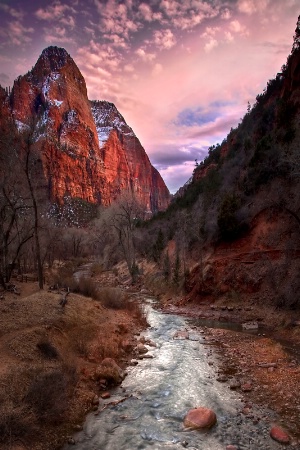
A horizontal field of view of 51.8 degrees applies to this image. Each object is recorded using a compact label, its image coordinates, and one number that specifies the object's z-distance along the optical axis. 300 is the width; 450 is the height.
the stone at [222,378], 10.76
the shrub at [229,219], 26.66
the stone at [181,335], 16.64
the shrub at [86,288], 21.58
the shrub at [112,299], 21.23
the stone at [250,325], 17.72
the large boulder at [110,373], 10.53
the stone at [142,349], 14.04
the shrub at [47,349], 10.29
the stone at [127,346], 14.06
